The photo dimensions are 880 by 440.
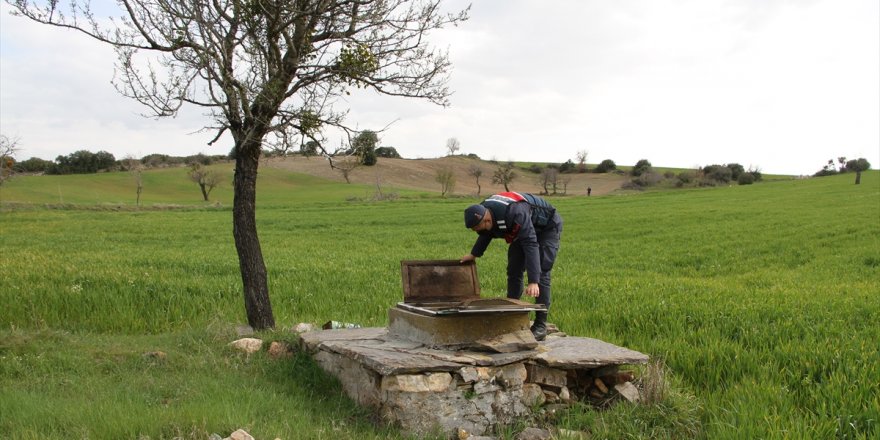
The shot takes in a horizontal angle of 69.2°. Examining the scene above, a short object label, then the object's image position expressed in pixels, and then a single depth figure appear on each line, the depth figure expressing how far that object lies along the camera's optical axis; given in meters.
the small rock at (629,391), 6.03
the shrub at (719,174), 80.39
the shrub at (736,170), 83.31
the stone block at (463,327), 6.25
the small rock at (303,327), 8.42
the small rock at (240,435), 4.62
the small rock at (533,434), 5.45
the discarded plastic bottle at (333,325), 8.41
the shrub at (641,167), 94.92
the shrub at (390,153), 101.12
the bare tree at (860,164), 87.00
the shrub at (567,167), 101.51
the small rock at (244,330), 8.20
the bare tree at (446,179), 76.38
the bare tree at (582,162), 103.25
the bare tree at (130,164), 78.92
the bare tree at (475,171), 81.25
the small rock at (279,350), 7.36
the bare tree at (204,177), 67.38
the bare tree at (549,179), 79.40
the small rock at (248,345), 7.39
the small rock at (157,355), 7.08
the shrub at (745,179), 79.12
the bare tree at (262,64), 7.62
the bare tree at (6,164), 36.12
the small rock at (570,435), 5.29
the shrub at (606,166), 102.38
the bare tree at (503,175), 78.79
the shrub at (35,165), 82.81
